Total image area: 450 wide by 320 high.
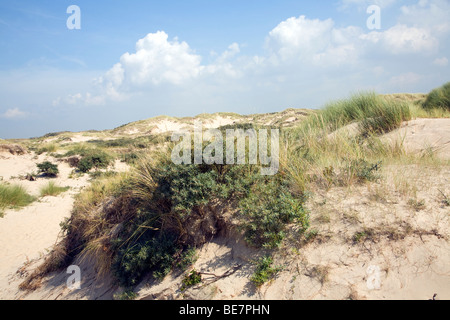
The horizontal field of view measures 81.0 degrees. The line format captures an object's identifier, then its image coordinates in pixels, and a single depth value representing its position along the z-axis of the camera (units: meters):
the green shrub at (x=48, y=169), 13.61
